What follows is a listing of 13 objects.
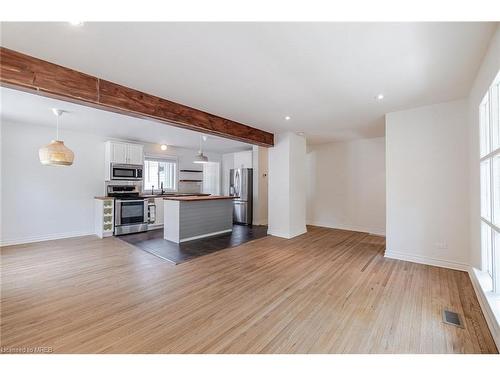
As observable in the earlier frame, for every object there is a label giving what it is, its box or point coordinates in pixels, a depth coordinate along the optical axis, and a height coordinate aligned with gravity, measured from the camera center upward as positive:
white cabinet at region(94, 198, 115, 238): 5.25 -0.69
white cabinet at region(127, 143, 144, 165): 5.98 +1.05
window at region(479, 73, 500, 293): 2.04 +0.13
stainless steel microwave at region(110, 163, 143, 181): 5.68 +0.51
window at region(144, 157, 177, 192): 6.82 +0.56
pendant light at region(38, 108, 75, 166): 3.46 +0.58
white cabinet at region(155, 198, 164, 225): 6.44 -0.61
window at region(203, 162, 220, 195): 8.45 +0.47
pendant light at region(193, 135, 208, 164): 5.50 +0.85
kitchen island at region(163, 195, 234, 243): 4.76 -0.66
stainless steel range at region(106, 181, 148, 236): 5.47 -0.48
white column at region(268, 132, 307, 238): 5.27 +0.11
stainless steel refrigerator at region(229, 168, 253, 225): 6.93 -0.11
